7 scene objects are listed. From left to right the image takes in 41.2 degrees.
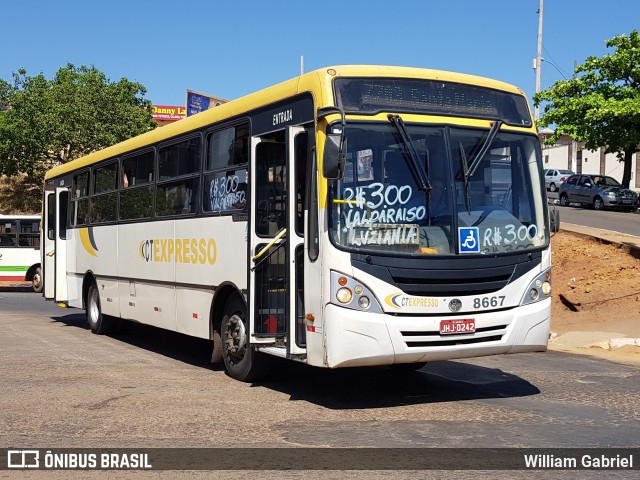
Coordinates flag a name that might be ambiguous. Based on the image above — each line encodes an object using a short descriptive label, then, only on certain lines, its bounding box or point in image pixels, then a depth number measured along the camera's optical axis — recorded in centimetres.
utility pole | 4525
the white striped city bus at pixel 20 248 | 2980
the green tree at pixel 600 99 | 4303
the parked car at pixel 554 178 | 5187
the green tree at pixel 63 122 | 4397
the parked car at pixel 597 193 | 4062
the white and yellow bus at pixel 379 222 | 782
